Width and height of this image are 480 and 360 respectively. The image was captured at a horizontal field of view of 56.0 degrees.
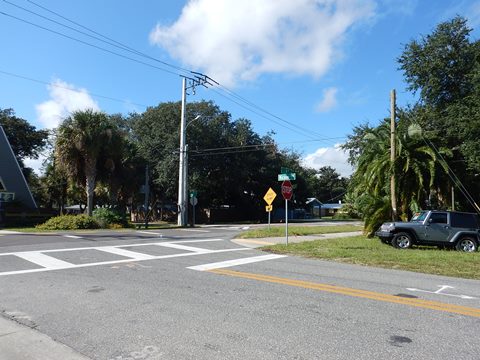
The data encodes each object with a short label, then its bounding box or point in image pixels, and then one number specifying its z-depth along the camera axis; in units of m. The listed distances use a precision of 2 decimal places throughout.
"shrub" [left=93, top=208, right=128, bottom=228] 31.39
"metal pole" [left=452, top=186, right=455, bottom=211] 26.42
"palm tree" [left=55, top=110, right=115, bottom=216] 31.73
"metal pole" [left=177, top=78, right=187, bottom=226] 38.19
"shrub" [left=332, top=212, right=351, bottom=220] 77.21
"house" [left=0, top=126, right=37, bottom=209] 36.69
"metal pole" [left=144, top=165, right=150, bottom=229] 33.36
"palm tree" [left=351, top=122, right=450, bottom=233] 22.86
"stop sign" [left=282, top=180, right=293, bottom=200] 18.88
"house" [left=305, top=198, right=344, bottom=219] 99.16
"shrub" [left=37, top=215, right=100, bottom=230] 29.34
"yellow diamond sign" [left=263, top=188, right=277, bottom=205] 28.53
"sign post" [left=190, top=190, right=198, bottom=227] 38.22
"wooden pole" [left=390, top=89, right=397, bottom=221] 22.06
